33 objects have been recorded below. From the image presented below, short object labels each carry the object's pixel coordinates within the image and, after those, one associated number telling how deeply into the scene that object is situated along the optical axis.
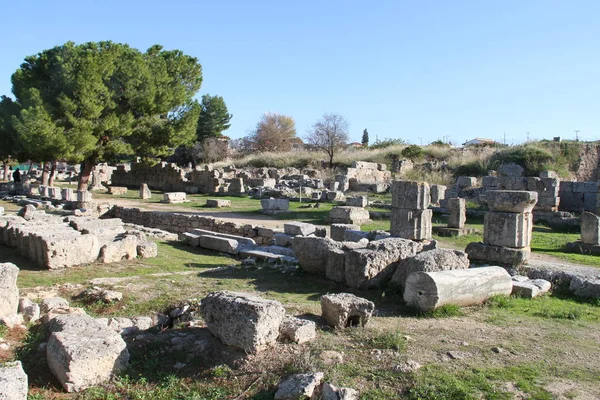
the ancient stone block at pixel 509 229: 10.24
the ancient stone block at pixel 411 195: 12.55
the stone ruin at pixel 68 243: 9.59
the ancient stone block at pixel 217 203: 23.33
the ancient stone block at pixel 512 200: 10.26
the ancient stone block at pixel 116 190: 30.42
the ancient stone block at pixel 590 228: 12.89
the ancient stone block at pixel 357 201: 21.64
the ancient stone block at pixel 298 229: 13.23
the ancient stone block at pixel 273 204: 20.97
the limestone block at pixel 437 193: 22.41
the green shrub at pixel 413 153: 39.25
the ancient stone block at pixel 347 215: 17.59
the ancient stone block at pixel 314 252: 9.27
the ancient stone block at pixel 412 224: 12.50
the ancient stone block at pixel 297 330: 5.29
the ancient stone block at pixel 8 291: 6.27
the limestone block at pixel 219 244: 12.22
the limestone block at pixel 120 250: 10.26
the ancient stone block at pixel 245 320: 5.05
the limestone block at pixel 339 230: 13.00
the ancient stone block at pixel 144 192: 28.39
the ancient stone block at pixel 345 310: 5.80
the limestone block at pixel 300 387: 4.33
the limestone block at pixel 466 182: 25.70
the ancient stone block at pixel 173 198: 25.70
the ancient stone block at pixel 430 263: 7.51
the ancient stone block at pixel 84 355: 4.71
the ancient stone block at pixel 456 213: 15.46
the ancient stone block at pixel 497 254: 10.11
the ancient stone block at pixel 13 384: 3.98
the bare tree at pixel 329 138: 43.79
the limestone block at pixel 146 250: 10.94
